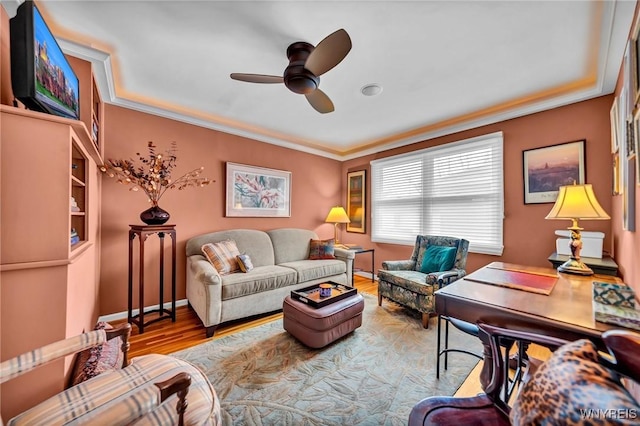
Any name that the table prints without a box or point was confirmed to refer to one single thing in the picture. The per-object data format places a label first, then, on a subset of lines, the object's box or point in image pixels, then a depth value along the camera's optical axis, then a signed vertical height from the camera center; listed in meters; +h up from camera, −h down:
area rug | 1.49 -1.22
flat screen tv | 1.15 +0.77
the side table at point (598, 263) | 1.84 -0.39
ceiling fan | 1.52 +1.08
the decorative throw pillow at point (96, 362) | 1.25 -0.83
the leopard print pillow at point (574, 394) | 0.50 -0.41
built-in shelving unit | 1.88 +0.15
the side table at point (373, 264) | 4.36 -0.91
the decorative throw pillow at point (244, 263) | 2.96 -0.61
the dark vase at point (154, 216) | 2.58 -0.02
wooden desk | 0.98 -0.44
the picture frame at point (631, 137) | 1.38 +0.48
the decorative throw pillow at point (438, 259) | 2.86 -0.53
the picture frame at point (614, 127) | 1.97 +0.77
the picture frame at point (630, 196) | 1.48 +0.13
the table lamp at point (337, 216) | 4.49 -0.02
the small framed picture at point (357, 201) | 4.77 +0.29
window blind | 3.13 +0.32
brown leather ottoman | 2.11 -0.97
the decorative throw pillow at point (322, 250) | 3.93 -0.58
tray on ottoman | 2.24 -0.81
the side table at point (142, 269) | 2.48 -0.60
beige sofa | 2.46 -0.74
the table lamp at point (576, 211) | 1.66 +0.04
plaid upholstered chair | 0.81 -0.76
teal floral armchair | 2.55 -0.69
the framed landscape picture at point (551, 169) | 2.52 +0.52
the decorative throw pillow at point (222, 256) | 2.89 -0.52
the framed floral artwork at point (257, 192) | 3.61 +0.37
